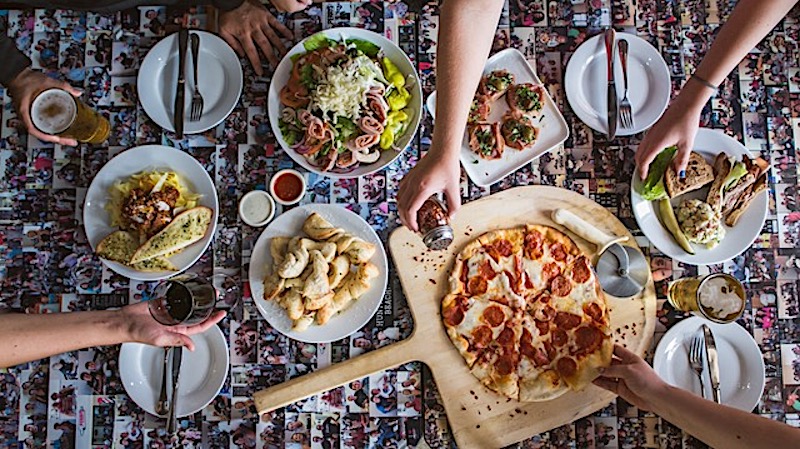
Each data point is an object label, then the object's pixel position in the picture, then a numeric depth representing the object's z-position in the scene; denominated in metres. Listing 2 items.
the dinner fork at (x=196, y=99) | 2.30
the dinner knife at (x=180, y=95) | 2.29
